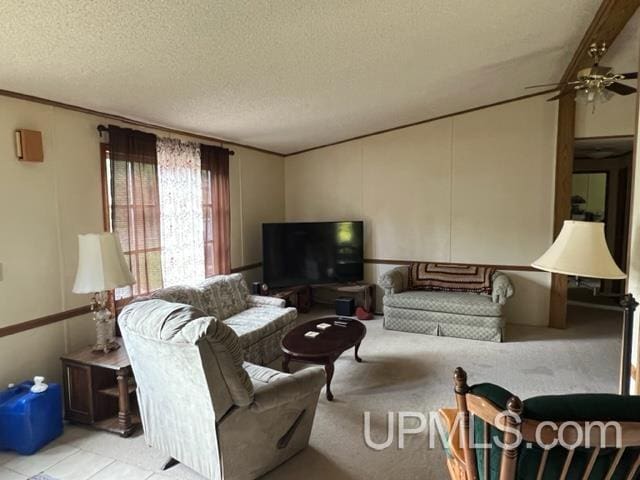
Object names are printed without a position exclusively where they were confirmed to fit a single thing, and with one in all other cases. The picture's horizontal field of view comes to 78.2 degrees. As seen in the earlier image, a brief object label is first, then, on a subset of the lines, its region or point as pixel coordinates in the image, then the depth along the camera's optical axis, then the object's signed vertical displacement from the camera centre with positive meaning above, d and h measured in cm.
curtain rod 339 +79
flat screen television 548 -48
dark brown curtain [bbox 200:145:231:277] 469 +15
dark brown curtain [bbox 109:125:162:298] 348 +16
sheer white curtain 408 +10
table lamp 285 -37
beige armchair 198 -97
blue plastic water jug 254 -129
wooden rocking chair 116 -65
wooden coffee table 321 -107
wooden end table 275 -124
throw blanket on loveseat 516 -78
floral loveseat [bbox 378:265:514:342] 460 -111
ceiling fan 288 +102
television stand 568 -113
